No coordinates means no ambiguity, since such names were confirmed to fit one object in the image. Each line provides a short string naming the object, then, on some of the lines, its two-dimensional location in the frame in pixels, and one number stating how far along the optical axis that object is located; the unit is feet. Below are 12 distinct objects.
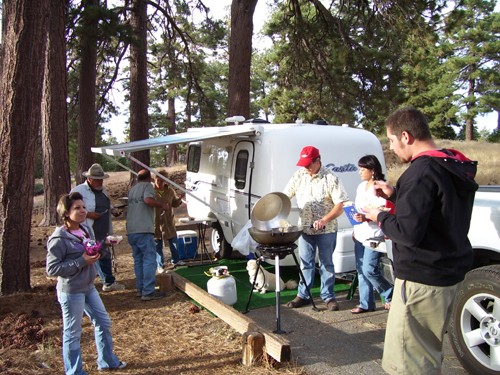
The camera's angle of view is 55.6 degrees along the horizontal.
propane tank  18.89
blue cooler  27.94
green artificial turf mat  20.03
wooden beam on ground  13.12
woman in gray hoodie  11.96
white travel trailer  21.98
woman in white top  16.55
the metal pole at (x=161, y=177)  23.14
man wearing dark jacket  8.01
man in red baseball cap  17.67
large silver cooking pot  15.90
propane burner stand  15.72
